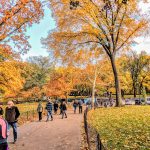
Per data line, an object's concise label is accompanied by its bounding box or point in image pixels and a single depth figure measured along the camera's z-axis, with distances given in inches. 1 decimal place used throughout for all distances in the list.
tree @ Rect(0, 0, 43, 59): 425.1
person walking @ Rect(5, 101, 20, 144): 290.1
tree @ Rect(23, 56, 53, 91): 1859.3
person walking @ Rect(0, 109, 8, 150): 161.0
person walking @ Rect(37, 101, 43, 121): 557.7
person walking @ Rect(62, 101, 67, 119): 612.5
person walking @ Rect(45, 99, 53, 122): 555.4
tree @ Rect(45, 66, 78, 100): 1394.8
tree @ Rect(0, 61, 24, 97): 493.8
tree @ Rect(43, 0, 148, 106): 661.8
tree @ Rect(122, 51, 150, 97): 1523.3
